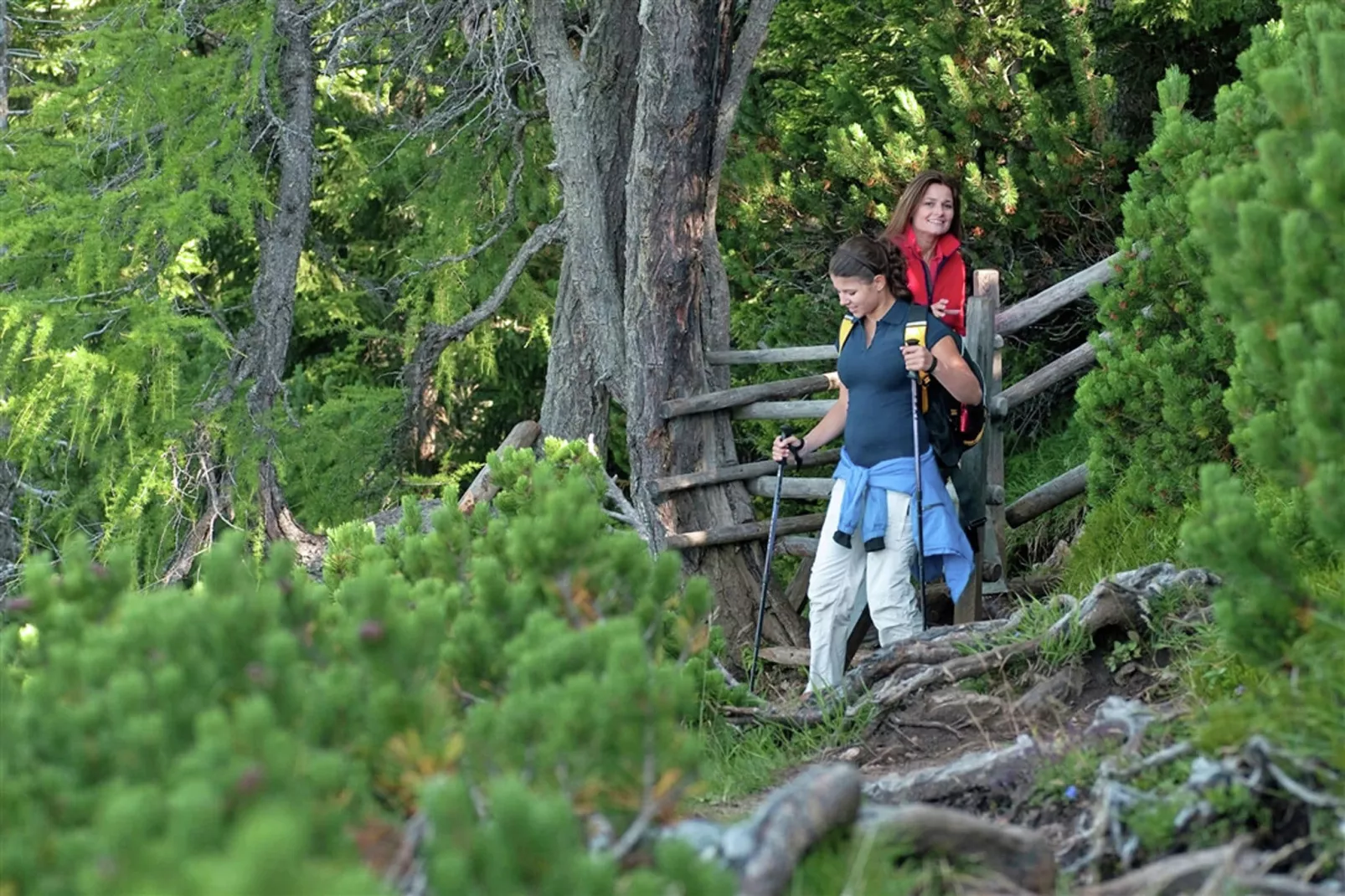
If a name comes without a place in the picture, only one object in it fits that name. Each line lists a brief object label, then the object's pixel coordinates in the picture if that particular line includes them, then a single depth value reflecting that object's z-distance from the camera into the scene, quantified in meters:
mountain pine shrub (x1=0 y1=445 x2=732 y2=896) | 4.22
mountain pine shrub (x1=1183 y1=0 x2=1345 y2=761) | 6.30
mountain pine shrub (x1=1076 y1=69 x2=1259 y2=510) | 12.02
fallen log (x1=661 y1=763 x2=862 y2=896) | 5.51
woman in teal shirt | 11.73
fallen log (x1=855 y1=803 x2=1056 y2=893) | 6.16
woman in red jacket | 12.73
